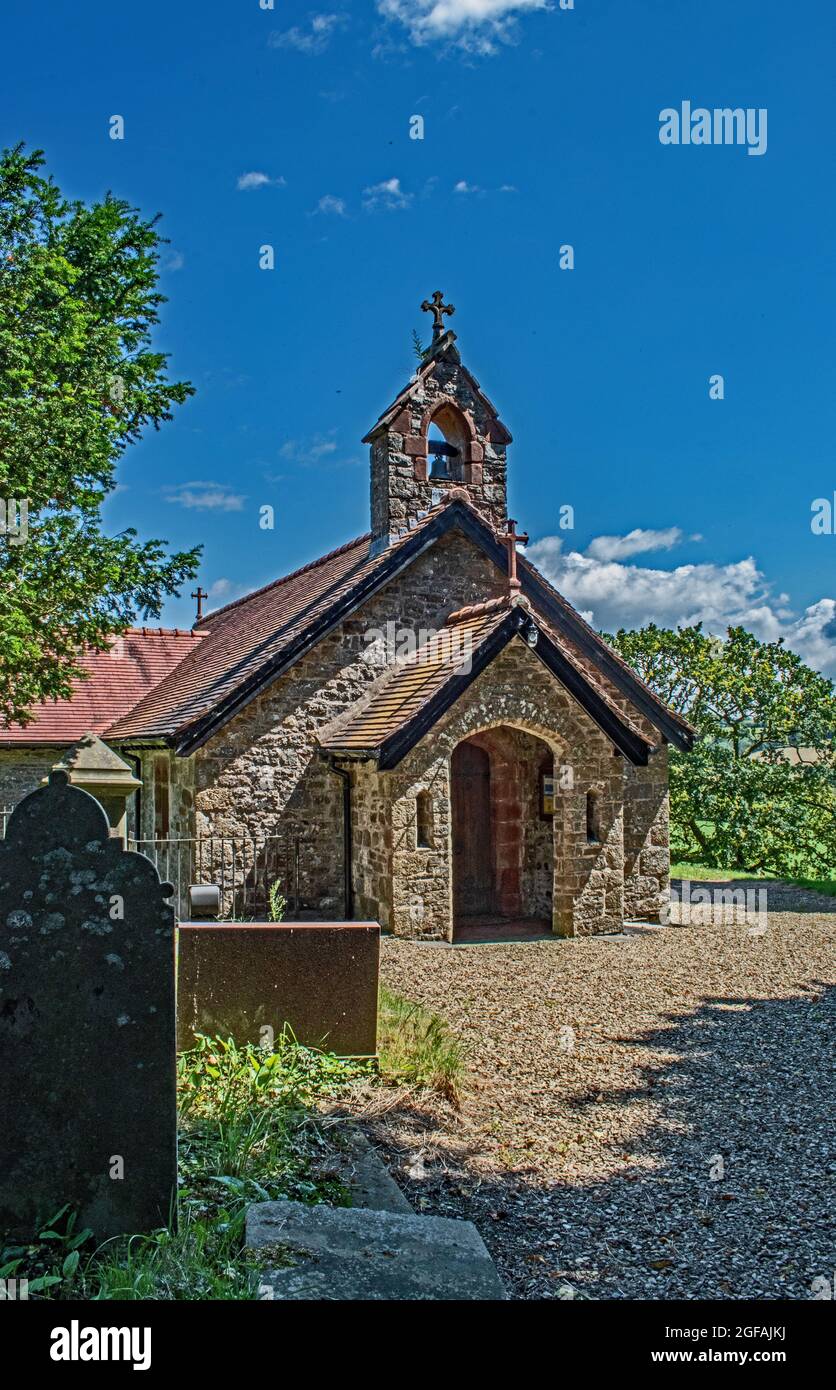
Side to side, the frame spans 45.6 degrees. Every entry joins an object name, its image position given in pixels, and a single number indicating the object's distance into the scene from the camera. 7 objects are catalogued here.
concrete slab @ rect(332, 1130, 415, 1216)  4.54
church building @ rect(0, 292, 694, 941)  12.27
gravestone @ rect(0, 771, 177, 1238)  3.89
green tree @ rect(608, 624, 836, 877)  21.23
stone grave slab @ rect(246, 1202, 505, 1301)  3.42
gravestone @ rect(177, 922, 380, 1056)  6.34
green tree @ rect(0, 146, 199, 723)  13.33
